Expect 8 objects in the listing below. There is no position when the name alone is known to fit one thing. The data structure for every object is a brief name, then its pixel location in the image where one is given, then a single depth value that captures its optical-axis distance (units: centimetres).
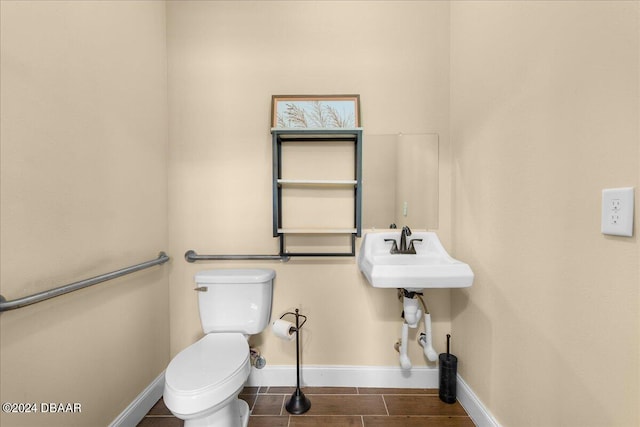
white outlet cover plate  71
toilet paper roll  153
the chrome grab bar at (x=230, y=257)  170
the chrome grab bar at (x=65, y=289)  85
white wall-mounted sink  128
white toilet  105
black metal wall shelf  158
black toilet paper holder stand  151
